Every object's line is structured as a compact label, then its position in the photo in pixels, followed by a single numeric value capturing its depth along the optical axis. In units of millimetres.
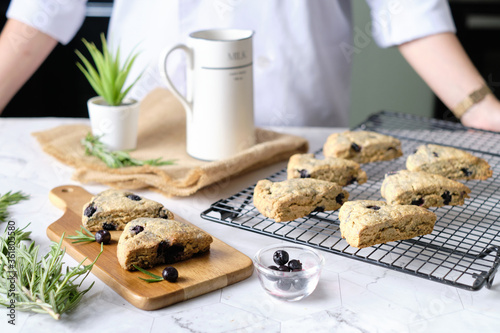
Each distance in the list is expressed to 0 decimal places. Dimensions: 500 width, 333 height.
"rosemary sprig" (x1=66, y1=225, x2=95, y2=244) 1314
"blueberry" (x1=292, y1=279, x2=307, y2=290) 1107
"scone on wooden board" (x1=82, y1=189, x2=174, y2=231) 1373
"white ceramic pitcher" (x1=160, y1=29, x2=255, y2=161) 1737
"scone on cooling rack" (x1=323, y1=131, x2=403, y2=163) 1761
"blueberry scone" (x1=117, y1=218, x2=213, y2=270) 1188
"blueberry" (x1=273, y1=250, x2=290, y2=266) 1158
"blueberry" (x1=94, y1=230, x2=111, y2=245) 1307
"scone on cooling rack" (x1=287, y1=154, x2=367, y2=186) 1581
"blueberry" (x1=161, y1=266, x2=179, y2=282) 1144
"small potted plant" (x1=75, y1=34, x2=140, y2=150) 1860
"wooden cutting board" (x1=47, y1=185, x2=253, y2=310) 1109
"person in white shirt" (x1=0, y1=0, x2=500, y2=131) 2059
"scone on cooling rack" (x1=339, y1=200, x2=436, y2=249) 1233
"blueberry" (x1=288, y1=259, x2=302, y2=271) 1143
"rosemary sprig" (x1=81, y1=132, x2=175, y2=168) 1771
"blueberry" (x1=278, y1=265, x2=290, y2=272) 1129
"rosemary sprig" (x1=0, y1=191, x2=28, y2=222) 1485
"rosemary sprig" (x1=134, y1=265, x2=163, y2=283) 1140
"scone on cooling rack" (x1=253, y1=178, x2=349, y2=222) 1364
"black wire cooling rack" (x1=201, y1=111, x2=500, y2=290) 1189
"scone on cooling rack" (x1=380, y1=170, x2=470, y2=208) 1452
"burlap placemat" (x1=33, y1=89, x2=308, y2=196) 1646
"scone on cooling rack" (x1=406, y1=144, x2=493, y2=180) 1651
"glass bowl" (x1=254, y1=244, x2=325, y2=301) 1104
